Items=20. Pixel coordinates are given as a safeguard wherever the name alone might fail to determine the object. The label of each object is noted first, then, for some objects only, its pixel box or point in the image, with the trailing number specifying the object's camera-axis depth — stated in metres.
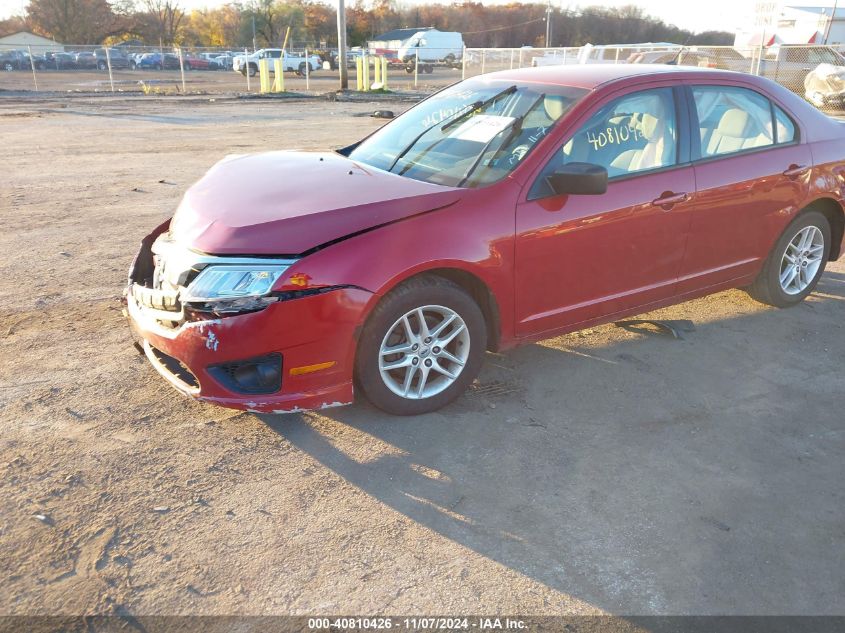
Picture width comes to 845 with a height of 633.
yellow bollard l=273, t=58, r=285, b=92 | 27.81
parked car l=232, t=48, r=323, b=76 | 41.09
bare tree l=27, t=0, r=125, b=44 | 59.12
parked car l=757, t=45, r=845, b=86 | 22.30
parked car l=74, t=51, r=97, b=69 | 42.97
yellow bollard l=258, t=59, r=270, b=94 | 27.64
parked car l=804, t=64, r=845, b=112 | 20.78
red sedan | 3.30
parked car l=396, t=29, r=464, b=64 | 61.22
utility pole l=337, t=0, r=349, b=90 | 26.02
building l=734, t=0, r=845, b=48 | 32.97
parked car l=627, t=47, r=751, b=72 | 22.05
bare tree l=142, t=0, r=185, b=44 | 71.31
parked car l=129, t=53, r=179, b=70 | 45.31
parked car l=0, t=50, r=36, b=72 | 42.72
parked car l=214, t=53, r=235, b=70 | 48.34
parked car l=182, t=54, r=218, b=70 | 47.59
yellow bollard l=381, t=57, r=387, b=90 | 30.59
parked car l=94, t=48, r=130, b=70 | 45.19
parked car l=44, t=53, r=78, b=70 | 43.16
